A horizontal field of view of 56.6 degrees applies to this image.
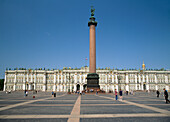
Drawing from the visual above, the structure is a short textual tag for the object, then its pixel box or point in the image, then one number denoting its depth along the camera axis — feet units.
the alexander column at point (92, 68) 162.50
